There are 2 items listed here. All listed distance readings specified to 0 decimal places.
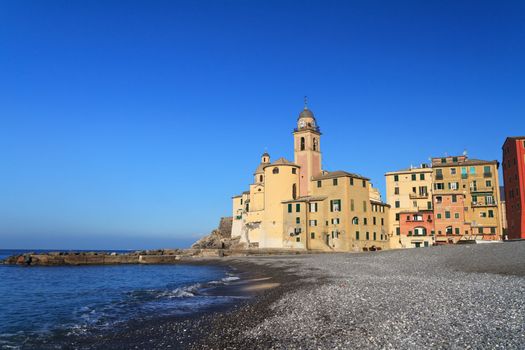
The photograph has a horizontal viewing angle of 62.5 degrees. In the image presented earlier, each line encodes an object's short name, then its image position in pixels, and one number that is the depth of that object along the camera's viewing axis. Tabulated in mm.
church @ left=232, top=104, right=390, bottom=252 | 66188
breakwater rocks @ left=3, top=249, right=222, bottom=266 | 73219
